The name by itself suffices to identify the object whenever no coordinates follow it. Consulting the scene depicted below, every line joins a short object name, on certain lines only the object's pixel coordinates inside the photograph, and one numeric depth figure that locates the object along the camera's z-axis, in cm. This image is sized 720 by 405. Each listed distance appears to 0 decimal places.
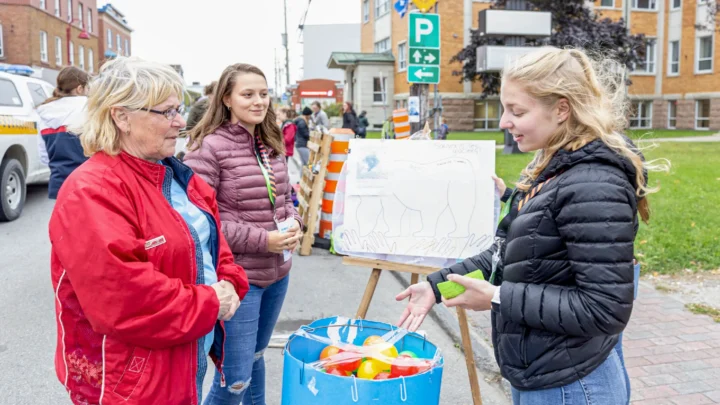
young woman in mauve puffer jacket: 294
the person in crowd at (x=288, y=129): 1240
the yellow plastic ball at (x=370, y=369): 234
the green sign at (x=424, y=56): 898
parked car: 952
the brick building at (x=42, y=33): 3553
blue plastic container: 209
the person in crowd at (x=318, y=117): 1844
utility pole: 4386
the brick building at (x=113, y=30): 5412
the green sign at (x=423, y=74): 904
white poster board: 404
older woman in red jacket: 178
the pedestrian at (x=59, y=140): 545
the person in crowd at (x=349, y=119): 2156
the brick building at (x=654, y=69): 3559
